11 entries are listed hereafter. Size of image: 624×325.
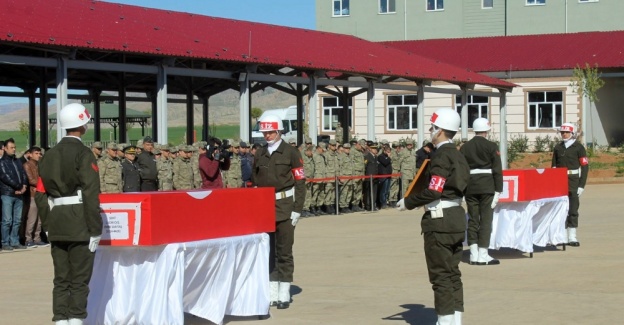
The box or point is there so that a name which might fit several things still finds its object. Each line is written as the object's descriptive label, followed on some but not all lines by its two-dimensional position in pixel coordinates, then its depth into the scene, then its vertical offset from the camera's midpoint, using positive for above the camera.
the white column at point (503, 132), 45.22 -0.25
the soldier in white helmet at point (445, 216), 10.11 -0.84
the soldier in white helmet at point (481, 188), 15.52 -0.88
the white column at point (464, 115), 42.03 +0.43
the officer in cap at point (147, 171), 21.03 -0.81
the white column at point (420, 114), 36.81 +0.42
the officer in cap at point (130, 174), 20.66 -0.85
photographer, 17.83 -0.62
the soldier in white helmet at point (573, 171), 18.39 -0.76
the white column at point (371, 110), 33.97 +0.53
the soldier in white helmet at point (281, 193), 11.99 -0.72
